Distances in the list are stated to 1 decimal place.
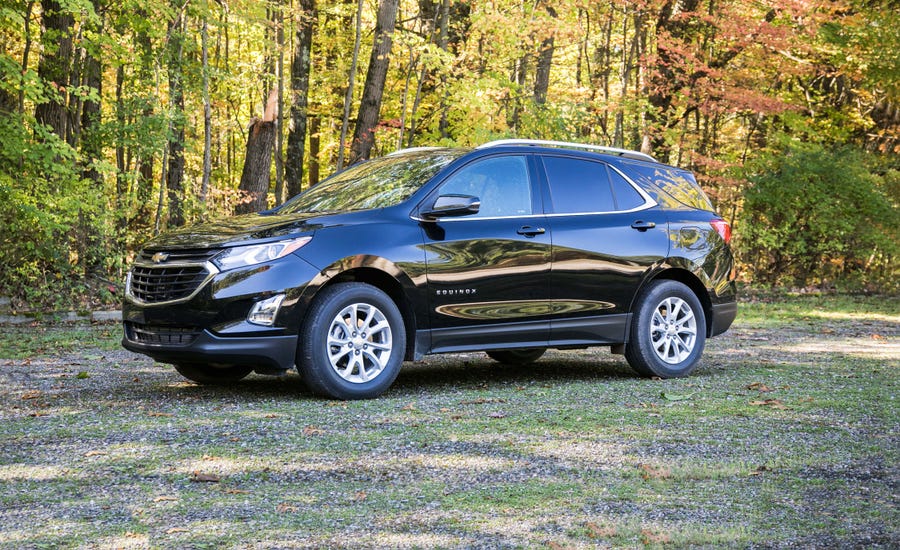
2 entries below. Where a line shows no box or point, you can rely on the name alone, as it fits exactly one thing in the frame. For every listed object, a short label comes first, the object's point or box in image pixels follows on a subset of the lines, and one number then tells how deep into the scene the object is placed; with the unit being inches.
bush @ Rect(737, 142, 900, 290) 813.9
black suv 284.8
